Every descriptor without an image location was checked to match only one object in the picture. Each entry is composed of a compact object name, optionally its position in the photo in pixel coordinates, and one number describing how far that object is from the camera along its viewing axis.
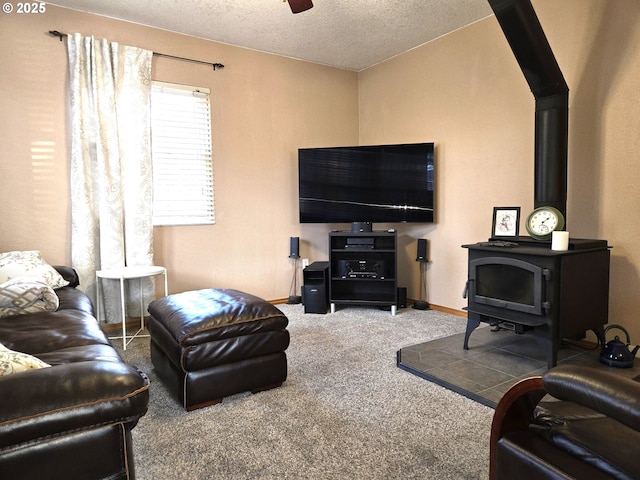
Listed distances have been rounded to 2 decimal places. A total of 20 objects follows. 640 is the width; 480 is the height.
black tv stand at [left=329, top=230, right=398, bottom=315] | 4.09
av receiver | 4.14
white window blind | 3.80
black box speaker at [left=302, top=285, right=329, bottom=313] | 4.13
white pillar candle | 2.47
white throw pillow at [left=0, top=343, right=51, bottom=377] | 1.07
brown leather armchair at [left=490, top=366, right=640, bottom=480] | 0.91
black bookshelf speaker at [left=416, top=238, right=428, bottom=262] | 4.22
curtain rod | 3.23
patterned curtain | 3.32
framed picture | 3.07
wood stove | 2.45
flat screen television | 4.09
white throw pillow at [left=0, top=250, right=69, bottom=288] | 2.64
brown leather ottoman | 2.11
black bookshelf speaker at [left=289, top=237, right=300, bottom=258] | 4.46
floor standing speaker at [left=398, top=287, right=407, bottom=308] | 4.30
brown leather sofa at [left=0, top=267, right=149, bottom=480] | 0.94
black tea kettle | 2.52
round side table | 3.08
